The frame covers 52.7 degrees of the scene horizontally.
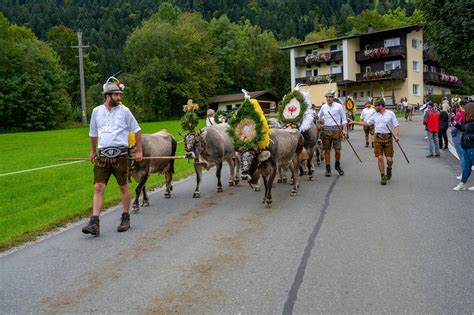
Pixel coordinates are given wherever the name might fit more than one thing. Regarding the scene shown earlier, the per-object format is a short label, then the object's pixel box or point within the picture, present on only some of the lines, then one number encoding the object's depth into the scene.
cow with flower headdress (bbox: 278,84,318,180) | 12.45
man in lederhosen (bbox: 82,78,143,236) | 7.58
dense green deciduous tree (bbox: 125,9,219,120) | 65.12
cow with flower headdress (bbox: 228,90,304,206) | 9.40
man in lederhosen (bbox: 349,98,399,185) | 11.73
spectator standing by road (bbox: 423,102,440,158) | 17.23
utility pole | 49.67
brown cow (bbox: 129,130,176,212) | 9.55
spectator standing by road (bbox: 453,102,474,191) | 10.48
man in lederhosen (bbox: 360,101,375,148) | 21.42
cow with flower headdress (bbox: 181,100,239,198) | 10.91
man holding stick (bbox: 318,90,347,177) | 13.05
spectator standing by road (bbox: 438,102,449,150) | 18.39
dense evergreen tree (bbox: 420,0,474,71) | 19.64
